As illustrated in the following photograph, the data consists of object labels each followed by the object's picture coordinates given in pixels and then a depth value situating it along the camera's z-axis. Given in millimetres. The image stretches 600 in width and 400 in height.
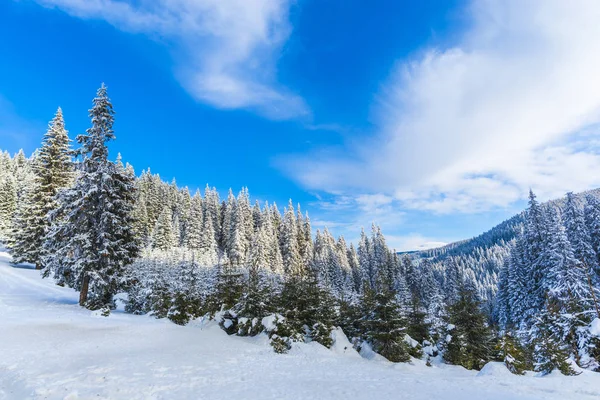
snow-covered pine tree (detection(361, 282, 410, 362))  18375
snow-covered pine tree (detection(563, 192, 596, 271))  35781
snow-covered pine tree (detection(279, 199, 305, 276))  82125
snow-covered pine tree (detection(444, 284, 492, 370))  18844
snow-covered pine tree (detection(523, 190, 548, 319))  37562
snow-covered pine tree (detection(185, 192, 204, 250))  73938
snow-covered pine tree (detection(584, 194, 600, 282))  36769
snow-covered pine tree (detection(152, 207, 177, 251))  65688
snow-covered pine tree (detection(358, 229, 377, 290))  87812
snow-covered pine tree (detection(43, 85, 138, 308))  20719
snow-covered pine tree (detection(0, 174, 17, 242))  51000
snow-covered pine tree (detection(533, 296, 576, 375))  13219
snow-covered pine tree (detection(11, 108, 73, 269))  30031
